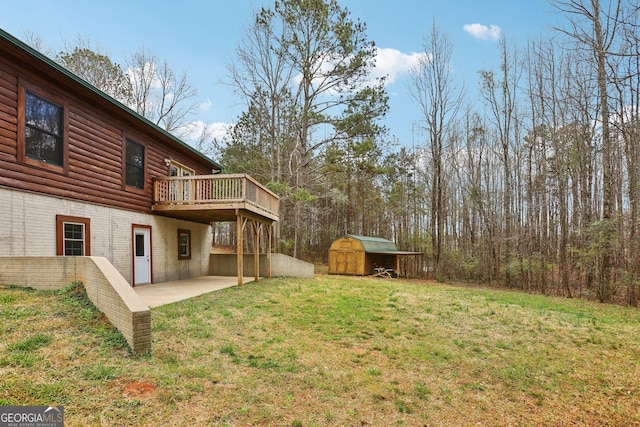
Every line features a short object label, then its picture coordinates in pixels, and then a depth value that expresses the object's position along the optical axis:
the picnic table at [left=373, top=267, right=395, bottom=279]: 18.05
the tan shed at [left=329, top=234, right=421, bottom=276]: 17.45
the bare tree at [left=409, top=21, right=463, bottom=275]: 18.06
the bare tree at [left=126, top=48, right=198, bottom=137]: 20.69
